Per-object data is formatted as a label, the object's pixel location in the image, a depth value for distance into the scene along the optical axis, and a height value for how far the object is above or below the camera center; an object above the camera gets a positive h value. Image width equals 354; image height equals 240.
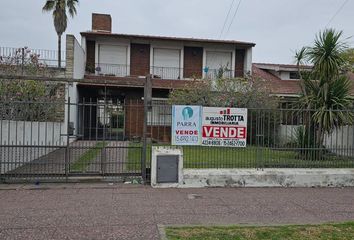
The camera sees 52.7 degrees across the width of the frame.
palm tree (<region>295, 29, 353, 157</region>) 11.73 +1.42
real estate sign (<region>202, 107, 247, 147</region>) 9.50 -0.26
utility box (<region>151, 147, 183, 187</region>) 8.93 -1.31
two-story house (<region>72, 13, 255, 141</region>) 23.33 +3.96
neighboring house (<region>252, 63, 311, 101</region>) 23.08 +3.20
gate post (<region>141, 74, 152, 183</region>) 9.15 +0.16
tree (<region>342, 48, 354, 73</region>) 32.64 +5.86
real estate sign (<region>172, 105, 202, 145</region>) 9.31 -0.22
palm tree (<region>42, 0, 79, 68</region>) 23.53 +6.74
